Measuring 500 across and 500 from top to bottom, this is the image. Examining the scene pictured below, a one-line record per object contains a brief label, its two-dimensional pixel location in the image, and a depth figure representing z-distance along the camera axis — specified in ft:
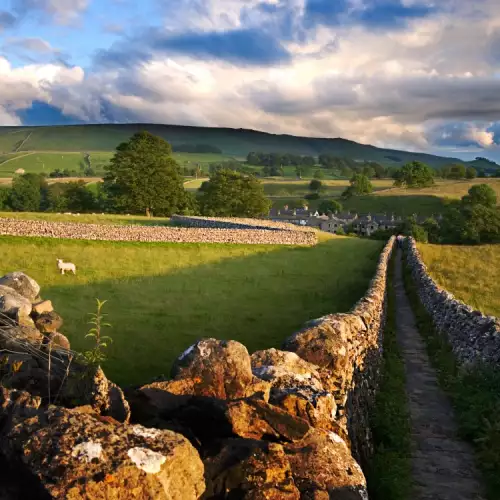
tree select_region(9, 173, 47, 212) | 385.31
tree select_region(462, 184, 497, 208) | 378.73
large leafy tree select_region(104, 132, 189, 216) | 265.34
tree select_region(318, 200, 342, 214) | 542.16
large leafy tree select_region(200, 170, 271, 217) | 315.99
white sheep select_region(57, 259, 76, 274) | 91.61
